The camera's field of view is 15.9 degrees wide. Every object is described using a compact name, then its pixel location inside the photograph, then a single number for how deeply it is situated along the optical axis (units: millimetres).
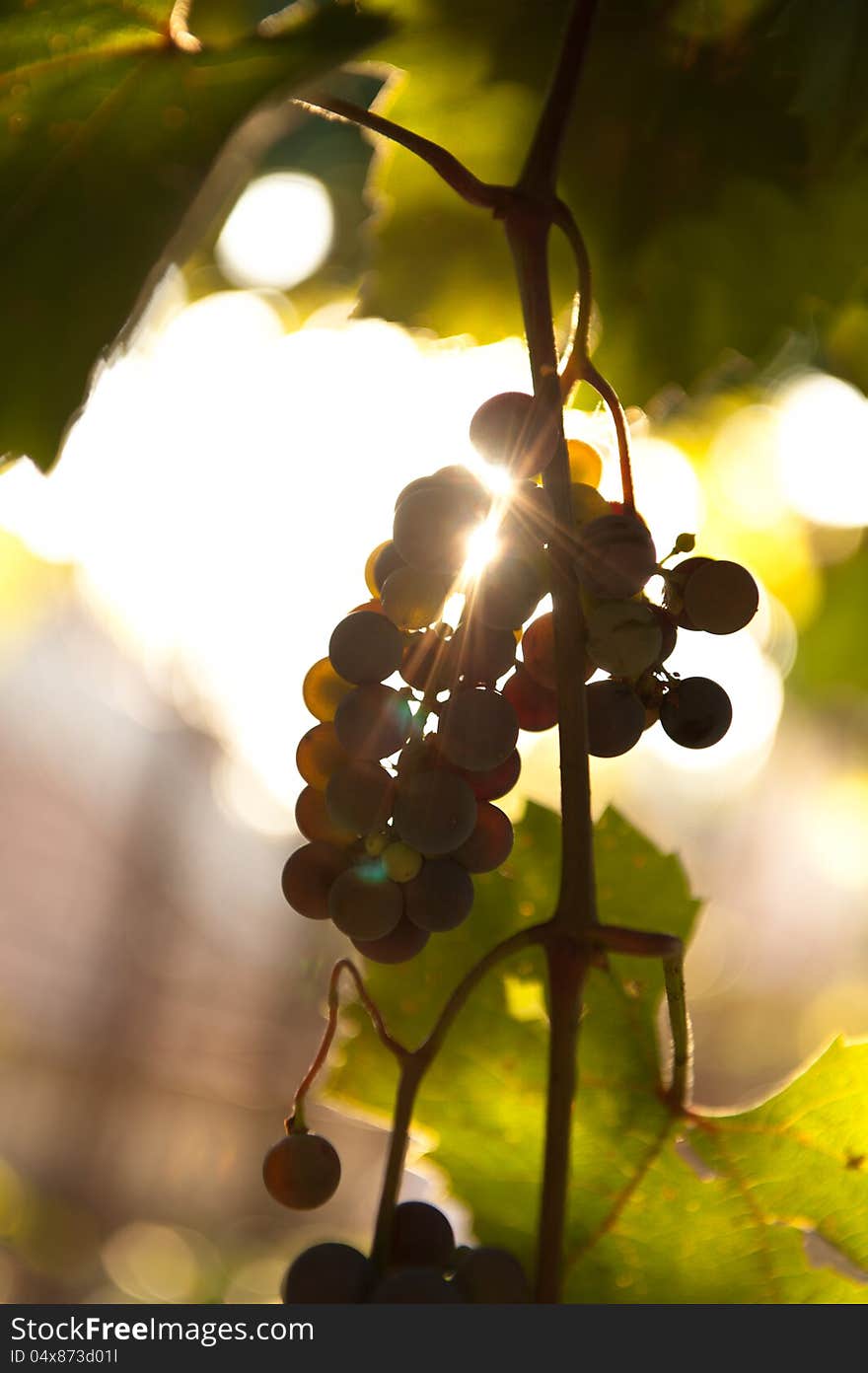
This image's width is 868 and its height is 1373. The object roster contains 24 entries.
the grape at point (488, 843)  603
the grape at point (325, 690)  627
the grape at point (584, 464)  637
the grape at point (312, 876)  606
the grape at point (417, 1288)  565
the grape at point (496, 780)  605
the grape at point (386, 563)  614
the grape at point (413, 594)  601
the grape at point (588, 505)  617
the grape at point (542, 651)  607
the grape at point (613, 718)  591
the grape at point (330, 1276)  576
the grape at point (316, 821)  610
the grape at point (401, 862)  595
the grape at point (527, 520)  579
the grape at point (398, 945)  603
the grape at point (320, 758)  616
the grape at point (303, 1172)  594
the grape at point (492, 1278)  572
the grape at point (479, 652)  596
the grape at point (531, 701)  610
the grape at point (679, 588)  604
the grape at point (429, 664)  600
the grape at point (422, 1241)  586
